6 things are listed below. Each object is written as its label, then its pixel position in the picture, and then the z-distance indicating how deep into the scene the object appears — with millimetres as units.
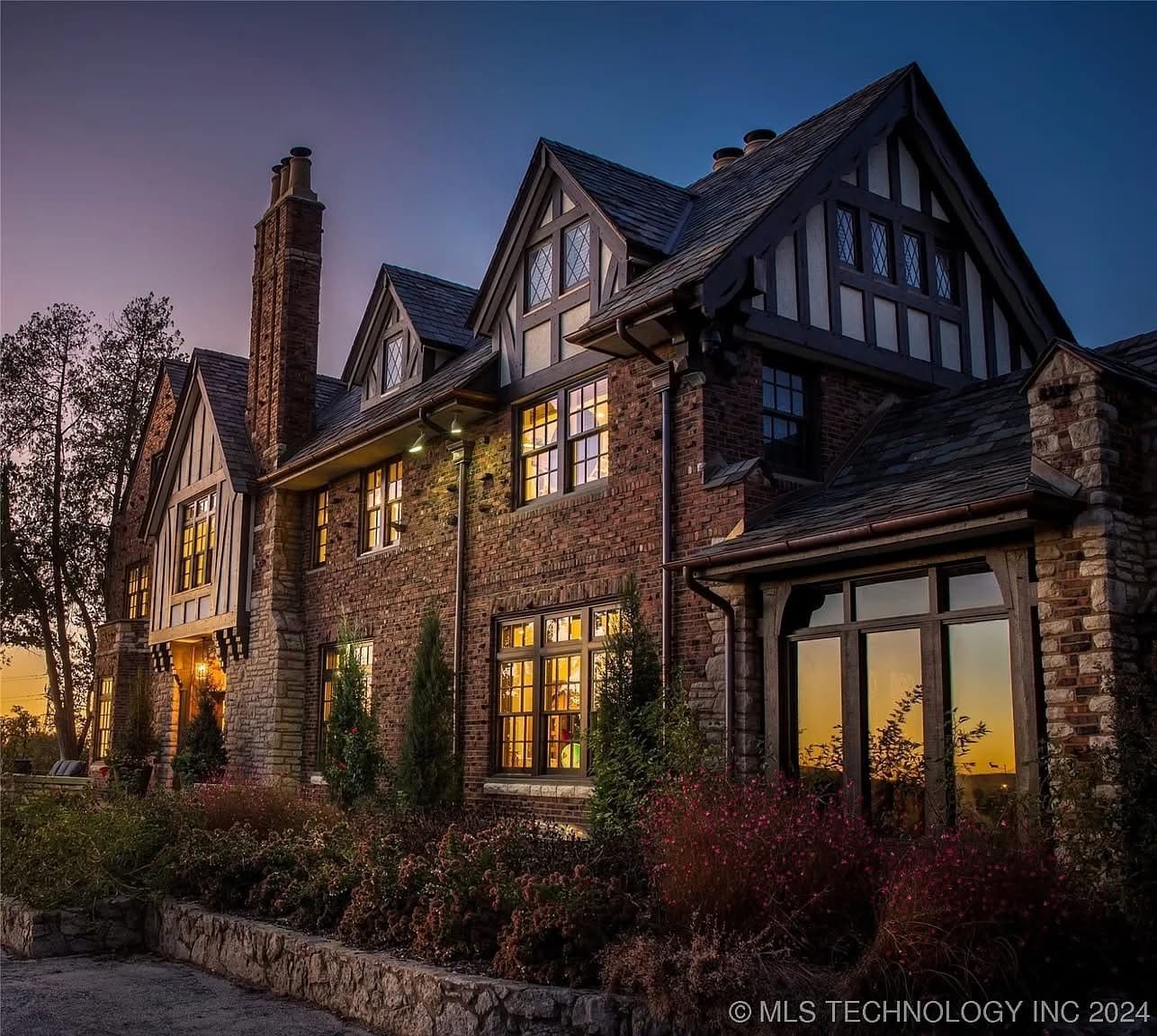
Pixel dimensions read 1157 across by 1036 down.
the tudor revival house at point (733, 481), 9945
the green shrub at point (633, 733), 11773
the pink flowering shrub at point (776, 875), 7519
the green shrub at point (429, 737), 14938
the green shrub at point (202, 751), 22469
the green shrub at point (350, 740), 16188
